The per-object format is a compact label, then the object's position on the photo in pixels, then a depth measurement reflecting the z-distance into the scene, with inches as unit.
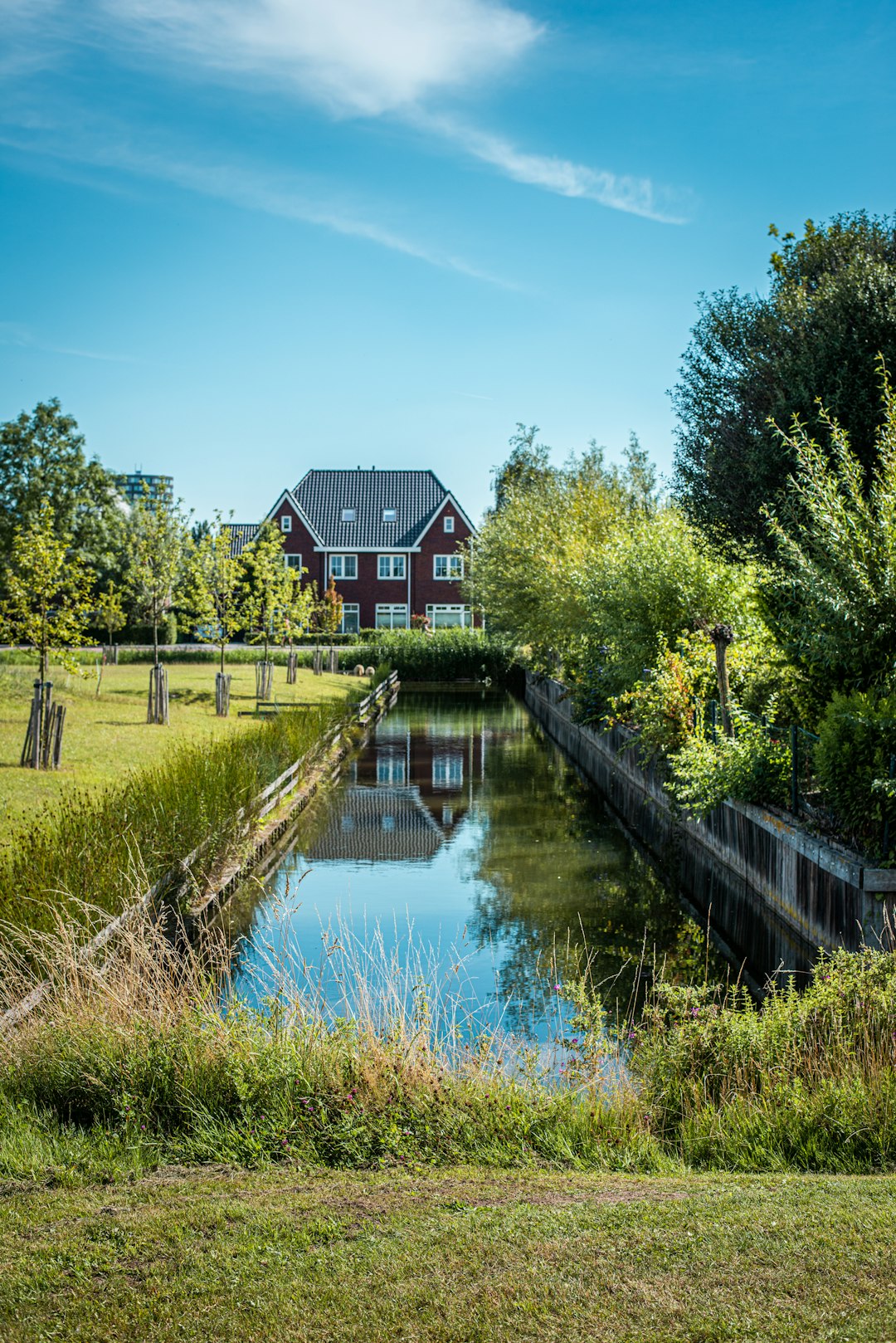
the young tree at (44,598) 697.0
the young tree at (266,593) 1320.1
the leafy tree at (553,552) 1083.9
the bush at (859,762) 343.0
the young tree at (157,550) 1208.2
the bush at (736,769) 448.1
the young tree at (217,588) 1159.0
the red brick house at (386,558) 2598.4
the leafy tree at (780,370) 587.5
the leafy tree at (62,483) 2436.0
